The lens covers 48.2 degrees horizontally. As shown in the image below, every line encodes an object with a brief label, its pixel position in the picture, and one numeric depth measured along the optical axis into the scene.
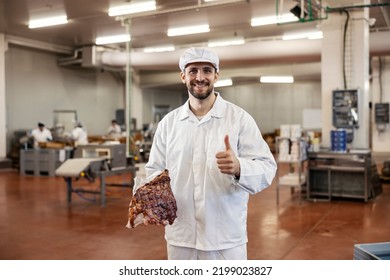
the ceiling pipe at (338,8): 5.24
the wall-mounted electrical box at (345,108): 5.41
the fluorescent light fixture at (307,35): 9.01
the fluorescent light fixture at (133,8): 6.30
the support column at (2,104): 8.94
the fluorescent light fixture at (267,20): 7.45
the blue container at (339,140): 5.25
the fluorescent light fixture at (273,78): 8.74
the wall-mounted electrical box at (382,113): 10.31
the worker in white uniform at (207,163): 1.47
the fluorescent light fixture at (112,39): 9.09
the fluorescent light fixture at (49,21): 7.72
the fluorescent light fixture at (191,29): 8.08
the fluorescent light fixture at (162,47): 10.49
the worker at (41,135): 8.92
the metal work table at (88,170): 4.93
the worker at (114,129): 10.83
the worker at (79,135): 9.14
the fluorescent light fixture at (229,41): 10.03
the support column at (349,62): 5.45
